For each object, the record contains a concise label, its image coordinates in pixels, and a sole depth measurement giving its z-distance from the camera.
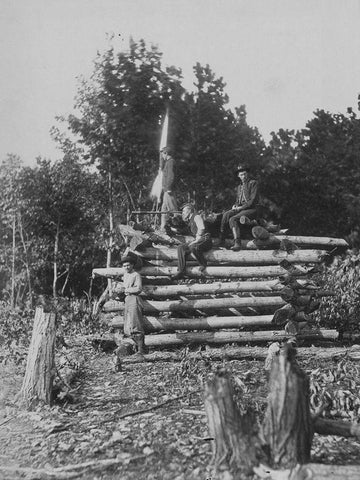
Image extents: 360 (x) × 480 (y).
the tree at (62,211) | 21.45
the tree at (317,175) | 23.78
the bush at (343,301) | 13.47
